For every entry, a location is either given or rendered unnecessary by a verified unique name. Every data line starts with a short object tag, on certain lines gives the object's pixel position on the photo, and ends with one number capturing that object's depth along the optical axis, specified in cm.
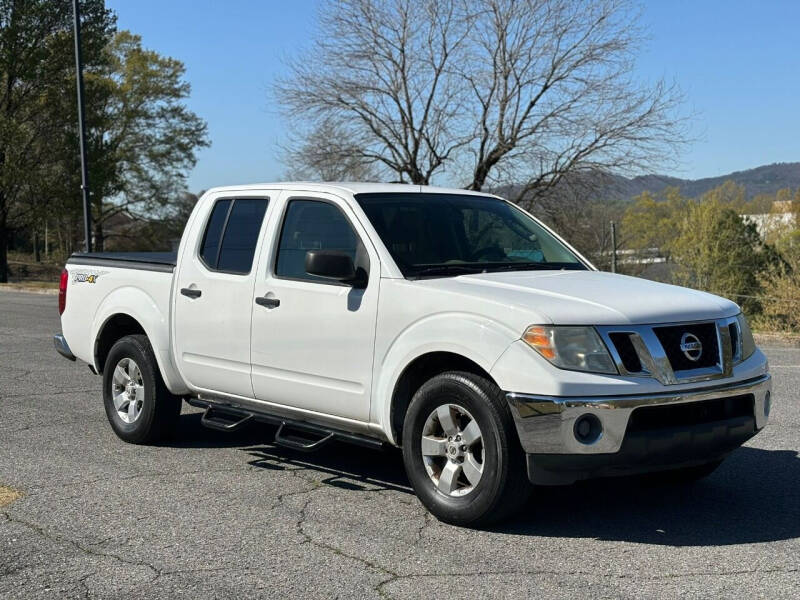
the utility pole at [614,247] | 1958
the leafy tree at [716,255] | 2249
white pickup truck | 500
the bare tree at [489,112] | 2762
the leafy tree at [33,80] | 3772
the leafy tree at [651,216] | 8094
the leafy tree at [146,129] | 5575
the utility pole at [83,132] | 2691
